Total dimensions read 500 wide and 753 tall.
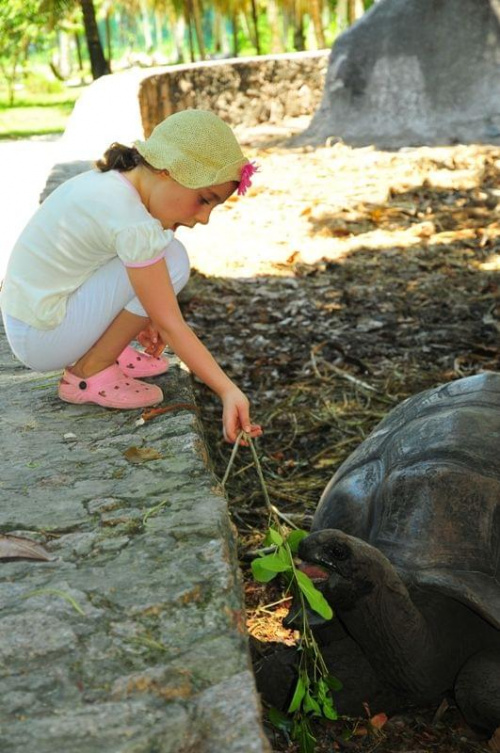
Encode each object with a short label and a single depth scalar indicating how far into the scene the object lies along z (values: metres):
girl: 2.74
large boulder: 11.20
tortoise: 2.25
